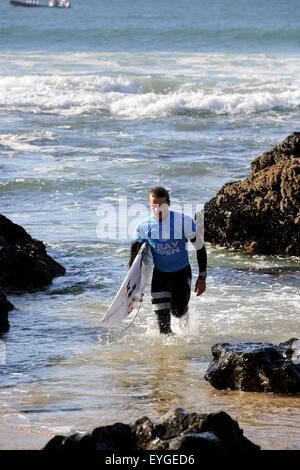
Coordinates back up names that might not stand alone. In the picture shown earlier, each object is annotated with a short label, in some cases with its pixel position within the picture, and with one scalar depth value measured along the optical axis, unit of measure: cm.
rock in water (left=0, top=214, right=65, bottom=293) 1809
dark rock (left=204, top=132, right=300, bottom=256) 2102
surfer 1420
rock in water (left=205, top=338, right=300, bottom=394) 1173
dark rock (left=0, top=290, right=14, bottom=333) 1495
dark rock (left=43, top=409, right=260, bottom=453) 759
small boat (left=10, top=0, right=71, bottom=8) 13937
